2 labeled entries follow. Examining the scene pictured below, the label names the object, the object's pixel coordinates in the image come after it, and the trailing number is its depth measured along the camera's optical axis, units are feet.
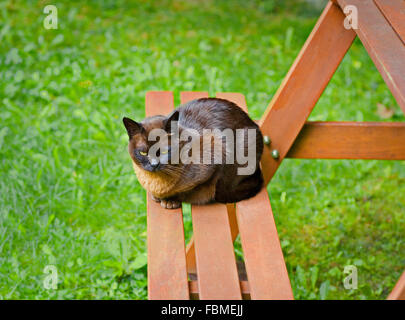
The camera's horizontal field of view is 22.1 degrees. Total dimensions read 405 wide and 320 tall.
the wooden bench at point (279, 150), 6.77
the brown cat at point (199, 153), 7.10
